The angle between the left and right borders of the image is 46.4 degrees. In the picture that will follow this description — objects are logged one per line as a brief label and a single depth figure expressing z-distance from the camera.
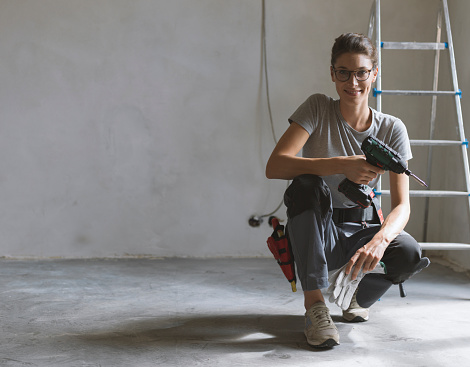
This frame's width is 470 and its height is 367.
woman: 2.07
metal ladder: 2.93
